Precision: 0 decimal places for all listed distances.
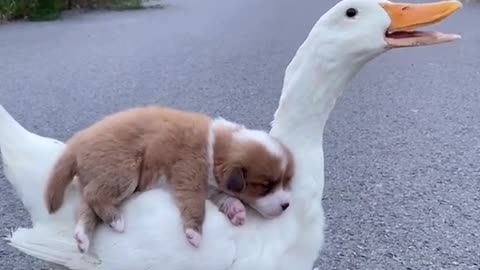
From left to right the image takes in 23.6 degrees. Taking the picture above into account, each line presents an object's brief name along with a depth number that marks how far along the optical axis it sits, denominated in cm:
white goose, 105
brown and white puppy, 104
